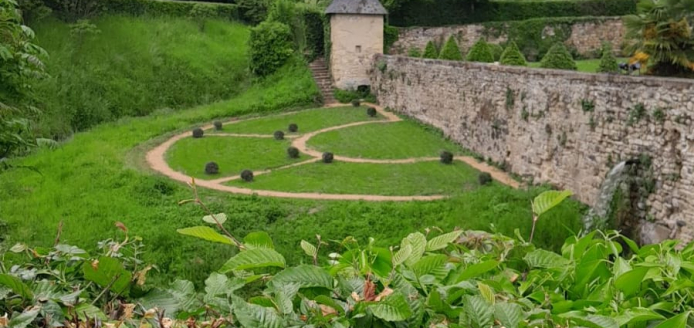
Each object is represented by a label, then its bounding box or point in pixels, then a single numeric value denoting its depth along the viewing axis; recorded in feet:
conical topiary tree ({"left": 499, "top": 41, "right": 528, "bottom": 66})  75.66
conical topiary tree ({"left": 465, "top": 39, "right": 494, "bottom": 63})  81.46
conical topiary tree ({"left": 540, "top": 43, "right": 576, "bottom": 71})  72.27
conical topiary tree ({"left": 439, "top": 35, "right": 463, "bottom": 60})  85.61
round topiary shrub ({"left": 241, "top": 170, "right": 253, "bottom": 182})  55.67
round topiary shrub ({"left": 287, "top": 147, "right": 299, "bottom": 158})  62.64
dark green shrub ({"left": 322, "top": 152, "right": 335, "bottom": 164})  60.23
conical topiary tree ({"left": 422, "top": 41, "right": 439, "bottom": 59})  89.56
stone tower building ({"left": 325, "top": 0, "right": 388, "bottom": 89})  91.09
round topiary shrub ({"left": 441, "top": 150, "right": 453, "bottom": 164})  58.65
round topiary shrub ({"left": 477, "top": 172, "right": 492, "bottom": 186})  52.24
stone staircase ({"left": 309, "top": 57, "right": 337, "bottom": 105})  91.76
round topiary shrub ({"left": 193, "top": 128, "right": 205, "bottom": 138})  72.18
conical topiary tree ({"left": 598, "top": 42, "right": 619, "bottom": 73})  72.54
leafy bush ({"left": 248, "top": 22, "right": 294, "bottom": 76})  98.32
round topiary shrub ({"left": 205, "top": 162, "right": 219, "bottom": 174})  58.49
